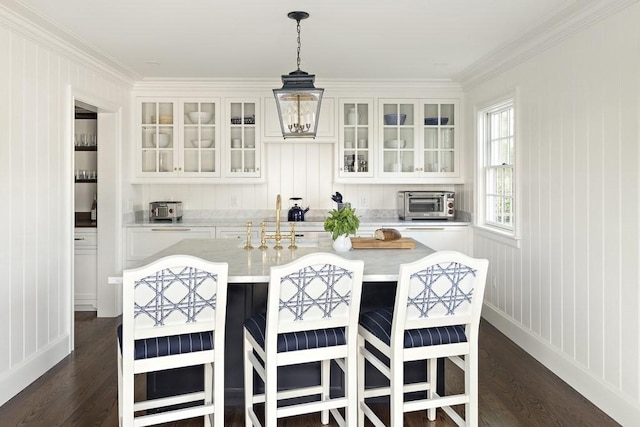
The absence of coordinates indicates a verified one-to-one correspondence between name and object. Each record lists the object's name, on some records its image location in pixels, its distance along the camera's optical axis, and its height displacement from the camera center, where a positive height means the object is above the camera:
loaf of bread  3.52 -0.16
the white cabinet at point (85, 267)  5.27 -0.55
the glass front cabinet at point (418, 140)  5.68 +0.77
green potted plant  3.30 -0.09
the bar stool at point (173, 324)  2.27 -0.50
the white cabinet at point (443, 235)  5.44 -0.25
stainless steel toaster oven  5.66 +0.07
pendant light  2.90 +0.61
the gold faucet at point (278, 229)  3.53 -0.12
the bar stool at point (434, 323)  2.39 -0.53
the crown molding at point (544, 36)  3.02 +1.22
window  4.60 +0.40
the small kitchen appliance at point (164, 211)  5.65 +0.01
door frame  5.18 +0.02
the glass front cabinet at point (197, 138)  5.61 +0.79
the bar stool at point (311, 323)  2.35 -0.51
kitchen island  3.00 -0.67
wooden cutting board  3.42 -0.21
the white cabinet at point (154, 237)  5.40 -0.26
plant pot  3.33 -0.21
